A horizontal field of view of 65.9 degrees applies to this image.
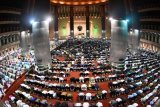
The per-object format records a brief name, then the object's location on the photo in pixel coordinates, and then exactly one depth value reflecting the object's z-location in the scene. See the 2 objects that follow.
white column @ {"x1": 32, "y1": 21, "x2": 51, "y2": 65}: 20.17
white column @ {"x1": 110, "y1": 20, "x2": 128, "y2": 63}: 20.24
